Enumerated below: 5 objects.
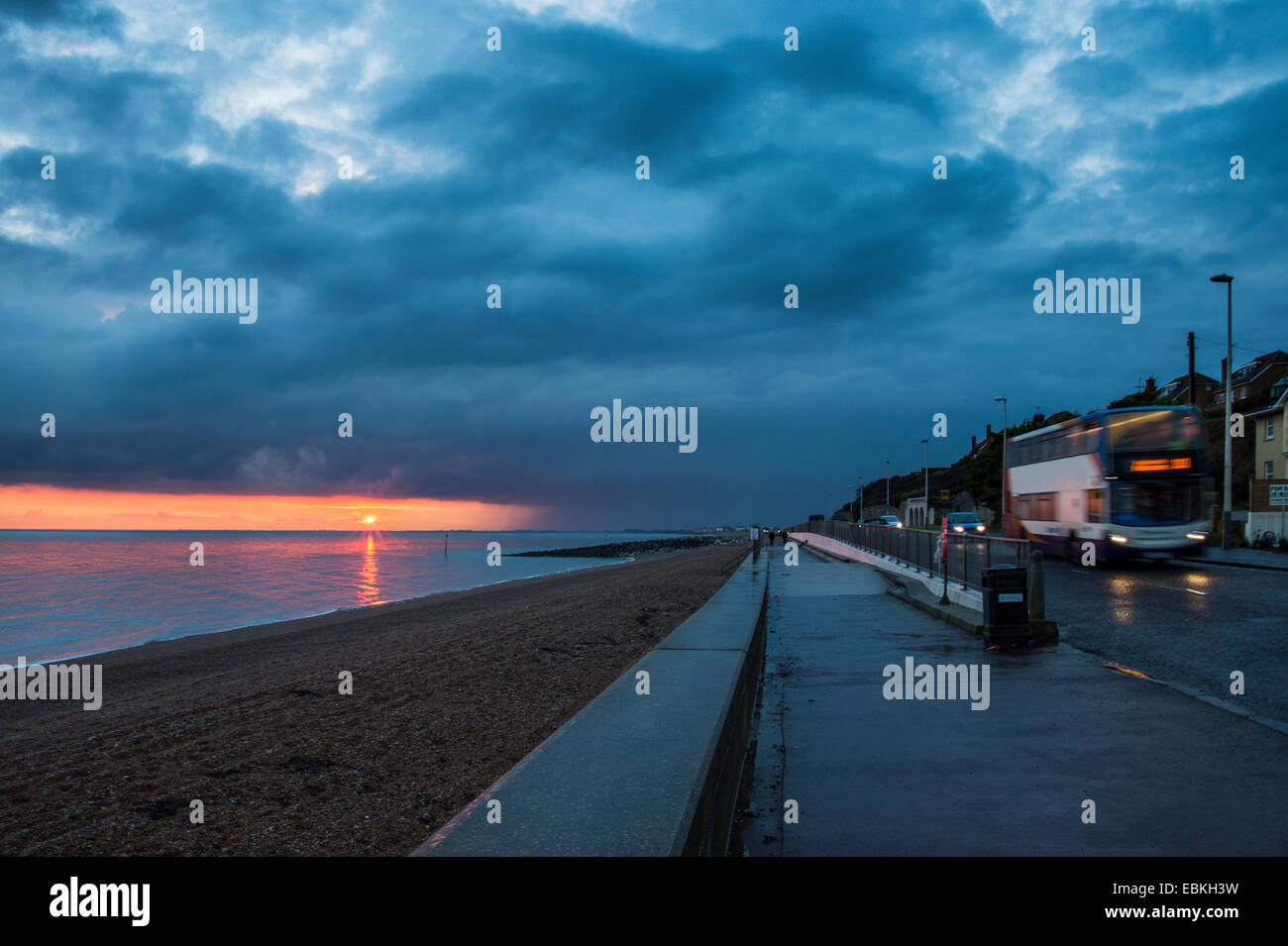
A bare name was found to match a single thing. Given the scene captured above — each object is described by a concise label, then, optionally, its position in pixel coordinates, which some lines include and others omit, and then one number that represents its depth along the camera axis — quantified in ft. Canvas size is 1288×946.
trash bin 35.83
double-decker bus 74.38
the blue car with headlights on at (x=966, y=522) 138.51
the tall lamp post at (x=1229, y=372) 105.91
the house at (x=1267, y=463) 120.37
